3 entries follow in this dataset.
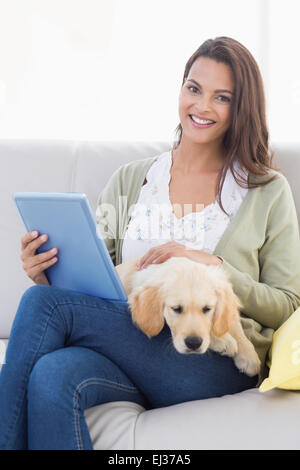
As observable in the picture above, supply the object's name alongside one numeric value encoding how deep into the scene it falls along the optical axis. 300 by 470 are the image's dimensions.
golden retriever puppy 2.18
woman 2.13
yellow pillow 2.19
